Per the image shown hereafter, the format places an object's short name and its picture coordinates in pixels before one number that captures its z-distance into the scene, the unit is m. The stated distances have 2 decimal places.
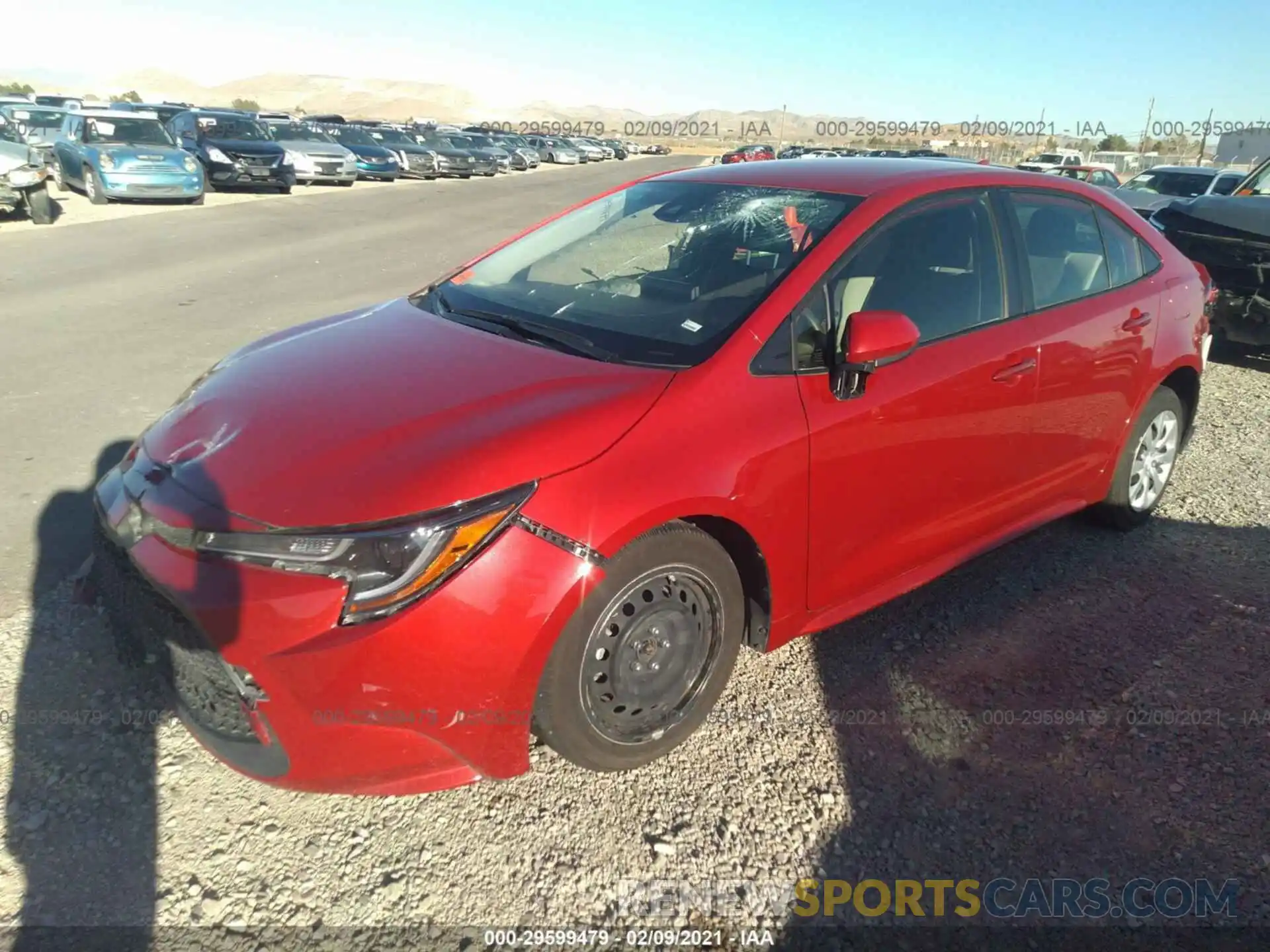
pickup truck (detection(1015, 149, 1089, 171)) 28.32
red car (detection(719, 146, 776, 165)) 39.06
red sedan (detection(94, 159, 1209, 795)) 2.15
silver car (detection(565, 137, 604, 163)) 53.32
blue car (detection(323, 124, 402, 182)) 26.02
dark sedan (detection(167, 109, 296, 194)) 19.77
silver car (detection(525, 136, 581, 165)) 48.19
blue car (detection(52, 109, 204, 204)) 16.20
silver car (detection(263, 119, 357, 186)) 22.20
